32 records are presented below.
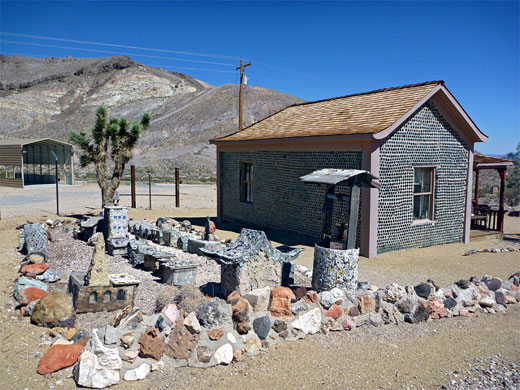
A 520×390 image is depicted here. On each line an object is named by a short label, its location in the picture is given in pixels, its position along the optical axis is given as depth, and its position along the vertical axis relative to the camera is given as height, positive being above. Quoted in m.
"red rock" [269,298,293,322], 5.54 -1.85
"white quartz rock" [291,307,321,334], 5.54 -2.01
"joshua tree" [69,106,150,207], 15.36 +0.62
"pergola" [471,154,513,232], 13.04 +0.03
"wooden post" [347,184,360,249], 6.56 -0.77
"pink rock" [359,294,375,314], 5.95 -1.89
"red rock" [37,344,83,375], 4.36 -2.00
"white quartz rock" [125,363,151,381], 4.38 -2.14
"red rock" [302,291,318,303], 5.83 -1.78
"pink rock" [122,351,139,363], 4.54 -2.03
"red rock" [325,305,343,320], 5.79 -1.96
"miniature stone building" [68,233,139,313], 6.00 -1.79
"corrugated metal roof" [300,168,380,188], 6.62 -0.20
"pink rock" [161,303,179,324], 5.08 -1.77
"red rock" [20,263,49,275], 7.76 -1.96
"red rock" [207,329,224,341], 4.96 -1.95
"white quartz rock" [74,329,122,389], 4.21 -2.02
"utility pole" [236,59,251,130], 21.52 +4.47
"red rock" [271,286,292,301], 5.79 -1.72
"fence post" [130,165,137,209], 18.12 -1.02
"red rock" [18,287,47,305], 5.96 -1.87
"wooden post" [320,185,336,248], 6.79 -0.90
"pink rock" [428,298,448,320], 6.20 -2.03
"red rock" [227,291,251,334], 5.18 -1.82
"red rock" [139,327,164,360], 4.63 -1.96
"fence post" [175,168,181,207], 18.92 -1.28
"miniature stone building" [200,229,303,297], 6.50 -1.53
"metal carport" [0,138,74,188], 29.08 +0.15
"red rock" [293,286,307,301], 6.09 -1.81
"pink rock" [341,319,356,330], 5.73 -2.10
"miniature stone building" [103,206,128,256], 10.71 -1.49
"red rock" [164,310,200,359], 4.74 -1.98
